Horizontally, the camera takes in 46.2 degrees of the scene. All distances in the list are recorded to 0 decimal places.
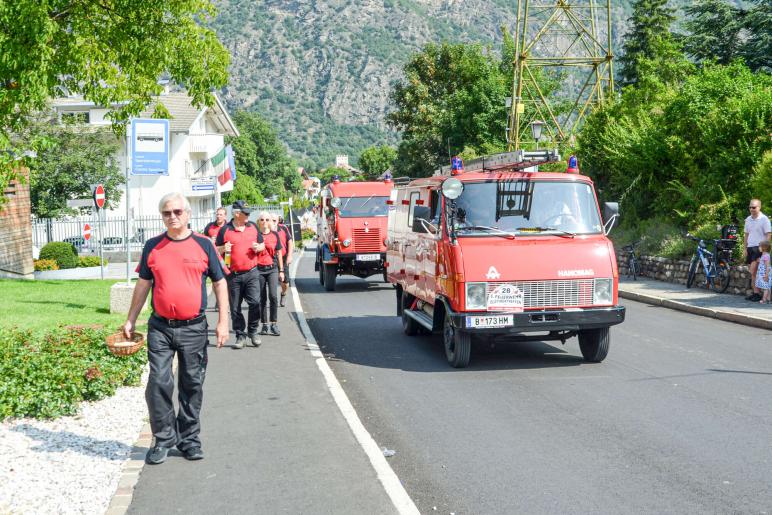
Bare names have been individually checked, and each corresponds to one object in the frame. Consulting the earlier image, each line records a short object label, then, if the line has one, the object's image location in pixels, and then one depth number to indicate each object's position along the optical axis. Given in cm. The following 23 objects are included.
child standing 1628
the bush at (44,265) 2853
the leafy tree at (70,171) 4116
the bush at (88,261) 3049
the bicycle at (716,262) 1839
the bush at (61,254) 2950
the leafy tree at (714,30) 4478
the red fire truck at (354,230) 2238
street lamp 2639
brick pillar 2669
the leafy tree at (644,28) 6175
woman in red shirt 1307
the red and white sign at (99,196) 2745
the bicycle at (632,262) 2273
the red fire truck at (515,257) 1002
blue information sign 1645
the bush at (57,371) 764
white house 5491
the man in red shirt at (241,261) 1210
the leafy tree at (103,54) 1267
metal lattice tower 3450
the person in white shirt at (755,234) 1675
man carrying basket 644
